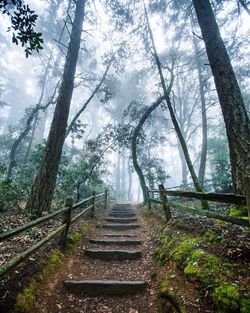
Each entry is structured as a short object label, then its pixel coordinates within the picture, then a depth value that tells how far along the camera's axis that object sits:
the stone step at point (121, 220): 9.66
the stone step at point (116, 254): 5.45
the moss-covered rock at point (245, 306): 2.43
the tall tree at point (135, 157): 13.57
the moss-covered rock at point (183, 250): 4.00
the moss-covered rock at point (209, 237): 4.22
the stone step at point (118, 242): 6.32
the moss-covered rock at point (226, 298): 2.56
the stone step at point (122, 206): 14.92
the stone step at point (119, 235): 7.11
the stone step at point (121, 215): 11.02
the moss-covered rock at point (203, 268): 3.09
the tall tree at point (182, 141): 7.87
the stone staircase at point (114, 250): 4.01
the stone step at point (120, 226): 8.31
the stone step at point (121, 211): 12.19
